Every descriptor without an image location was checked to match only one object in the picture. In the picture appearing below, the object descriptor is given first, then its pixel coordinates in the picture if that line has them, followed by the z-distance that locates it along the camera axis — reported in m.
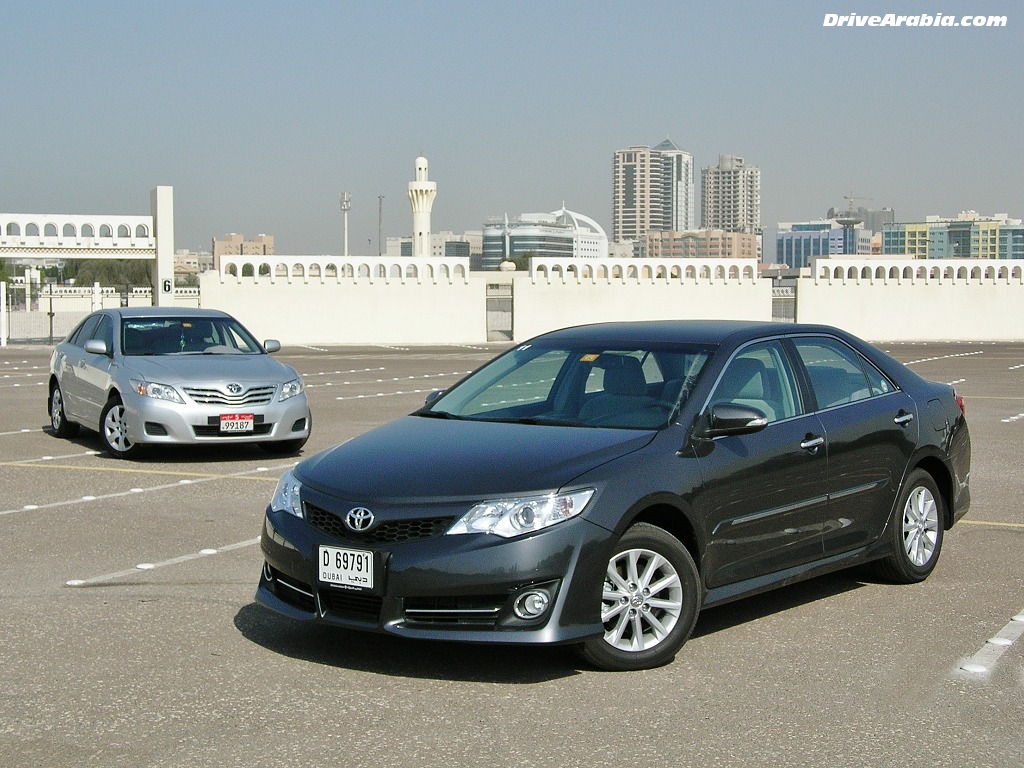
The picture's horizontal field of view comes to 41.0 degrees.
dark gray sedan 5.39
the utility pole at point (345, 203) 93.06
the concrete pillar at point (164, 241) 44.81
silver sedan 12.32
